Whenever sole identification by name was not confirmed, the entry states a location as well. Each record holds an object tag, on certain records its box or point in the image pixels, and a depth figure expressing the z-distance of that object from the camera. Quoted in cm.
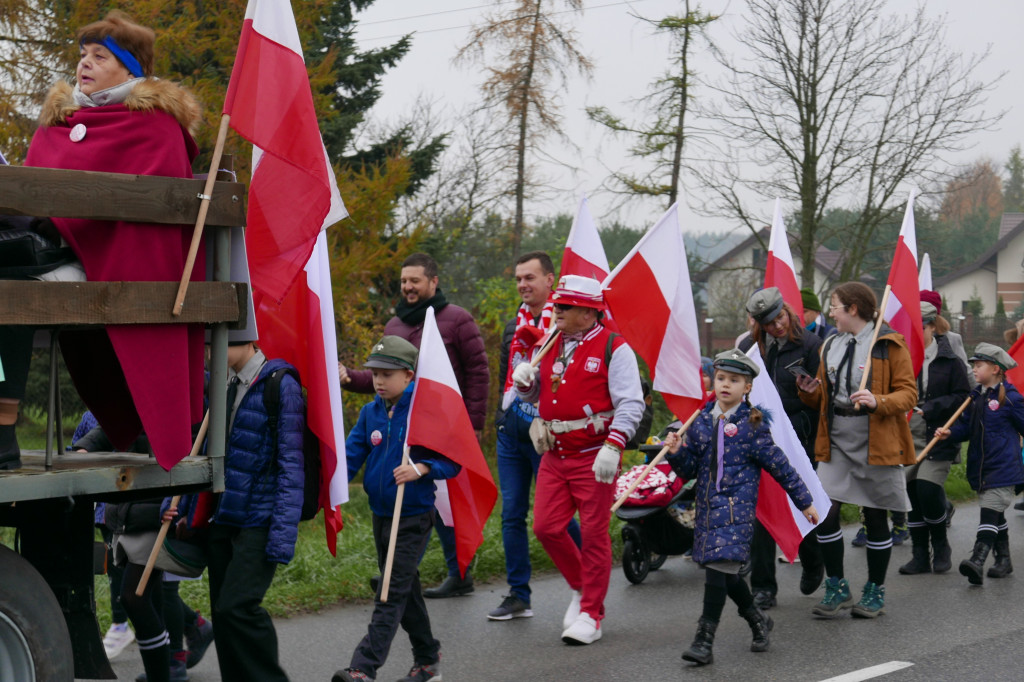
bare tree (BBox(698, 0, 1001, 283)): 1747
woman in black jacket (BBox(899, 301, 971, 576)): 851
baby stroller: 801
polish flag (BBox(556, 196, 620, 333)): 798
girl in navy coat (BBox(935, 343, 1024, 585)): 841
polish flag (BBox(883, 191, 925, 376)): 860
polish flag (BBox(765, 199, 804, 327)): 860
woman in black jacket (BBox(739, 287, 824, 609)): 741
